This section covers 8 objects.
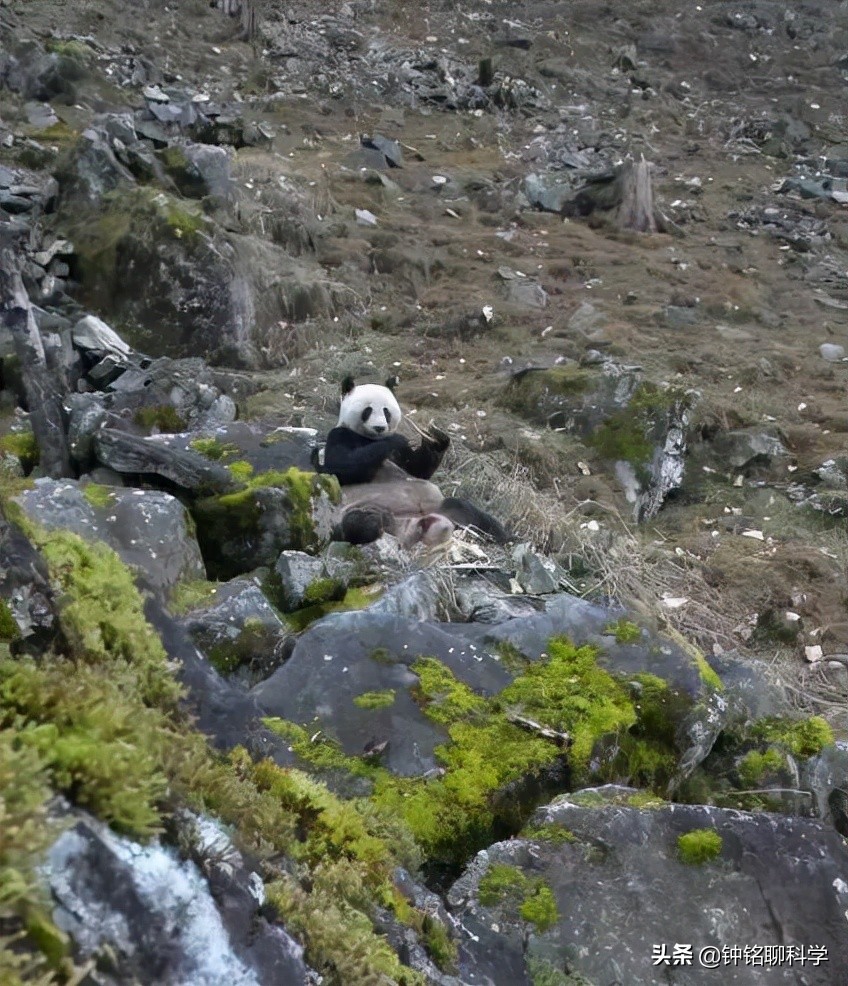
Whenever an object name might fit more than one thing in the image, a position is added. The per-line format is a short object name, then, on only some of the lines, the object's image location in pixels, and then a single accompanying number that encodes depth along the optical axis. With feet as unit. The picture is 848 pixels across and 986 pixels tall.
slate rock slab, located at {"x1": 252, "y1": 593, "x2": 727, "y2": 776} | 11.74
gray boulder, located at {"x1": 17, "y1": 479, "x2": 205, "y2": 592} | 14.58
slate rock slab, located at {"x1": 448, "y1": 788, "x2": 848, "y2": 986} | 9.05
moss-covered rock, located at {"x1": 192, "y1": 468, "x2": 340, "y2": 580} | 17.12
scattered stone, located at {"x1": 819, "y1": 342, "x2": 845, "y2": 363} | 36.06
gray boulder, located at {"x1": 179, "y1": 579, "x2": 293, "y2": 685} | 13.41
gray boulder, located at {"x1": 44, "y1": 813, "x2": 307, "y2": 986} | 5.17
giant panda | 18.78
